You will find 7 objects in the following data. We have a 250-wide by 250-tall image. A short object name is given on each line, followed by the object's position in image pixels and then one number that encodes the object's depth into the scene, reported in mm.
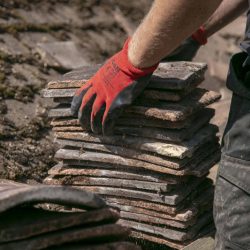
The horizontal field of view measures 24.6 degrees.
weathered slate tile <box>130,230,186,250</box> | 3462
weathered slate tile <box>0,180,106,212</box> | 1944
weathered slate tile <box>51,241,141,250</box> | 2059
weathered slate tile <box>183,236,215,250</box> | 3385
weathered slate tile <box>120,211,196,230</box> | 3398
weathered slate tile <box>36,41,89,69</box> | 5301
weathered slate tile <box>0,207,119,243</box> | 1968
